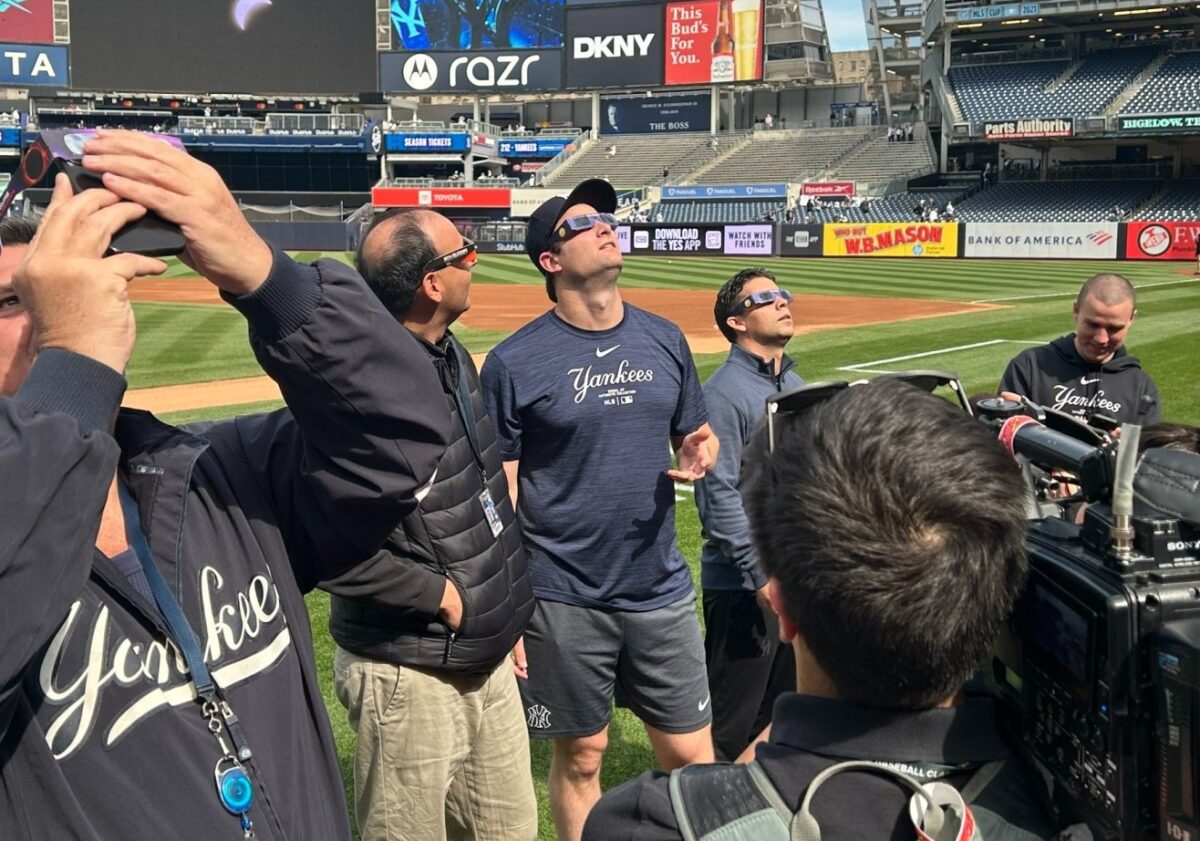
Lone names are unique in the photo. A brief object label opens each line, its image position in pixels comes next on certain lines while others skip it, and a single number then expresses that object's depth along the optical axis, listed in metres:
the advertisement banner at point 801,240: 42.09
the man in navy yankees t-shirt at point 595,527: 3.78
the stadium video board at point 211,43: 60.81
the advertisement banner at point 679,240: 43.72
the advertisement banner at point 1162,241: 35.53
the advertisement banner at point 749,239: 42.91
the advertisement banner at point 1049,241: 37.31
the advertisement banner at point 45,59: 61.31
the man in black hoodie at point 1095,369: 5.38
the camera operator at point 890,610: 1.42
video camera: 1.28
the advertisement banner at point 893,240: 40.03
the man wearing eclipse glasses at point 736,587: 4.19
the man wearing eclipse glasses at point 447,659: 2.99
